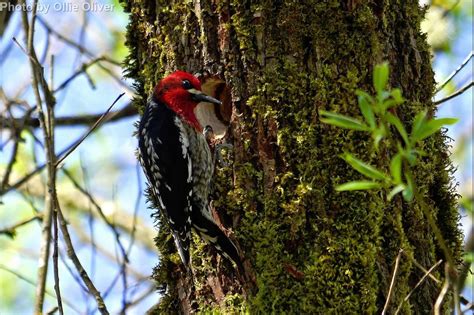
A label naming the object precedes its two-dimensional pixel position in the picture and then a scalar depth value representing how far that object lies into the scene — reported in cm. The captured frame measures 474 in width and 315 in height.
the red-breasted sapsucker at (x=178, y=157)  700
